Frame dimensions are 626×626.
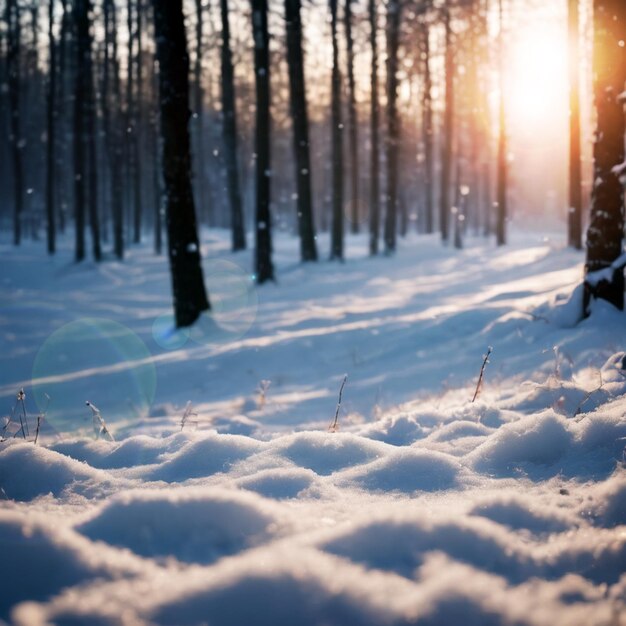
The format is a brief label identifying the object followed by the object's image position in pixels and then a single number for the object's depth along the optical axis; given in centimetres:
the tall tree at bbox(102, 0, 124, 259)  2172
